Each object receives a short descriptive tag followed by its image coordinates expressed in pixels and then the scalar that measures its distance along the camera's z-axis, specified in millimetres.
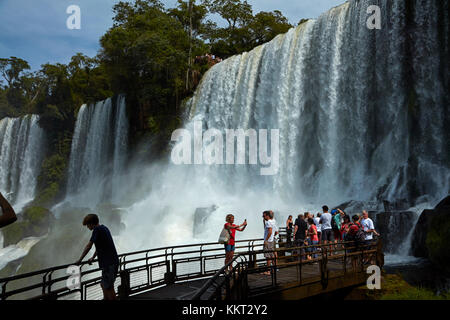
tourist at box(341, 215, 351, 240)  11330
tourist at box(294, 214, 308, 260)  10359
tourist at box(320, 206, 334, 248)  10945
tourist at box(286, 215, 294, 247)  12381
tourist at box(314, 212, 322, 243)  11655
